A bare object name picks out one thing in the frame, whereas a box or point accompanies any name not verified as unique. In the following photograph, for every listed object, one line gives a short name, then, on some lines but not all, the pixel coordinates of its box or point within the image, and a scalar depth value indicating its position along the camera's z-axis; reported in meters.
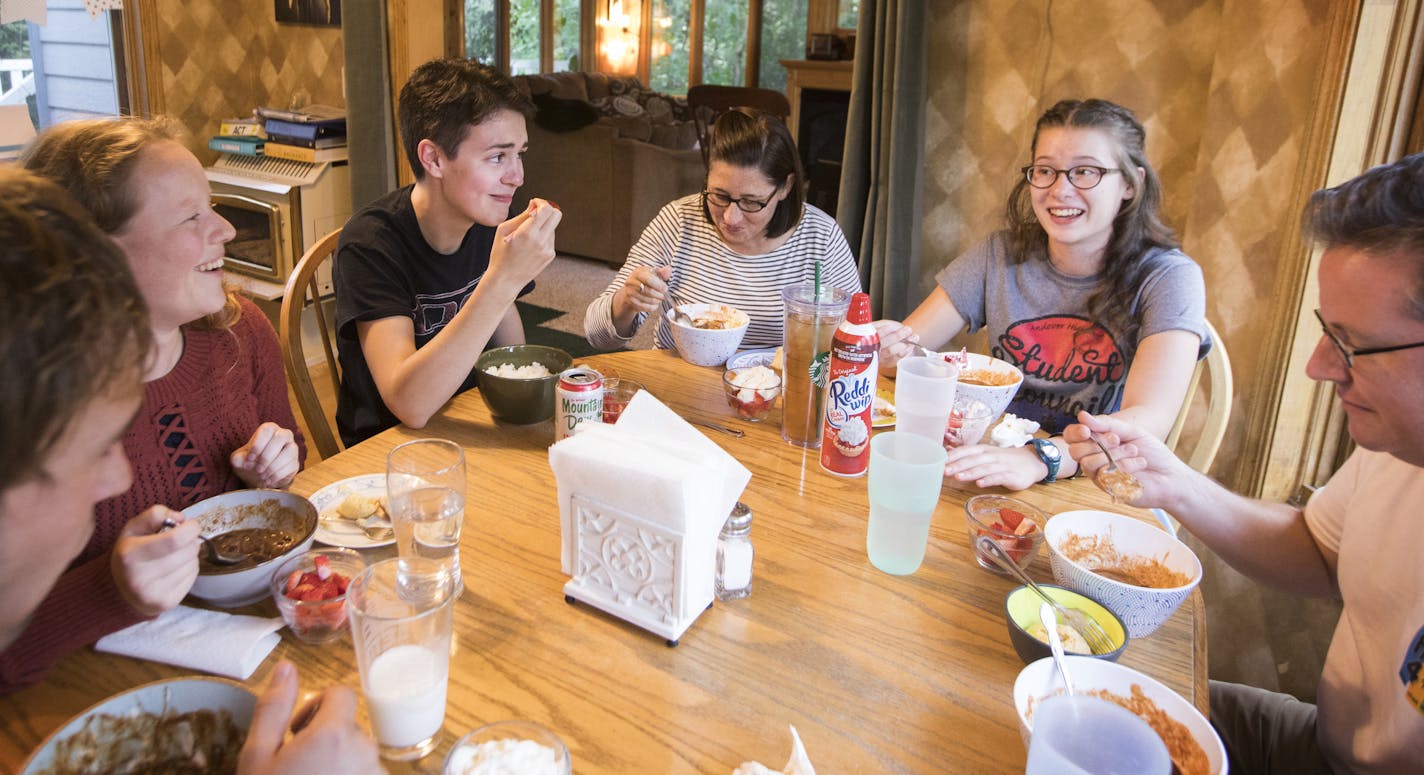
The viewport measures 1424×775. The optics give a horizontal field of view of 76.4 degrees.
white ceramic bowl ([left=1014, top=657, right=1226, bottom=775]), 0.85
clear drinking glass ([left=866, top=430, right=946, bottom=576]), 1.14
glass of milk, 0.82
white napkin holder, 0.97
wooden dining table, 0.87
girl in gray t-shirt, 1.74
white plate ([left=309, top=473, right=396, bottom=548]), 1.16
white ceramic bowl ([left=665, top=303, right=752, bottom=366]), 1.85
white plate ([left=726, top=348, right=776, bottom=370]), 1.86
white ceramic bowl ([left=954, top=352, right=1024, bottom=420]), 1.54
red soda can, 1.39
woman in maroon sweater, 1.19
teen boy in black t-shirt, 1.69
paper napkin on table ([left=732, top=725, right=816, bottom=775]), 0.79
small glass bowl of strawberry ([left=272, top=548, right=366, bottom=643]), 0.96
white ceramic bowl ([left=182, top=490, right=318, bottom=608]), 1.12
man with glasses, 0.96
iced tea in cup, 1.48
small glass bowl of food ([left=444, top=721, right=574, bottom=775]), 0.77
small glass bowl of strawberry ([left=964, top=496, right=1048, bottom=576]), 1.18
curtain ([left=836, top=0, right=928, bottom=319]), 3.04
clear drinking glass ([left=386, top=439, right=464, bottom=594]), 1.11
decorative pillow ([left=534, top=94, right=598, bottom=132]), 5.76
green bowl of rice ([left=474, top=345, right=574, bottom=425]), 1.50
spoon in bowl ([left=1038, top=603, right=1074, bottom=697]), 0.91
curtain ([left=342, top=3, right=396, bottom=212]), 3.77
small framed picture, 4.12
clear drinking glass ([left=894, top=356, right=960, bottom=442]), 1.36
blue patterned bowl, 1.04
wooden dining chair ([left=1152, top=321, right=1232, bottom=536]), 1.75
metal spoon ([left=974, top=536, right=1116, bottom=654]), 1.02
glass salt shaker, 1.07
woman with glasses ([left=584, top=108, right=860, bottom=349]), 2.12
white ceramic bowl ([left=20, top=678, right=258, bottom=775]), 0.76
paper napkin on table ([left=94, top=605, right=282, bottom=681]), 0.92
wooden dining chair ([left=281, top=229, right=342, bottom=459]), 1.72
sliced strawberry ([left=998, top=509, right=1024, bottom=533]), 1.23
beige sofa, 5.54
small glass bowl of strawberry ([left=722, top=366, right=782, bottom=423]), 1.62
